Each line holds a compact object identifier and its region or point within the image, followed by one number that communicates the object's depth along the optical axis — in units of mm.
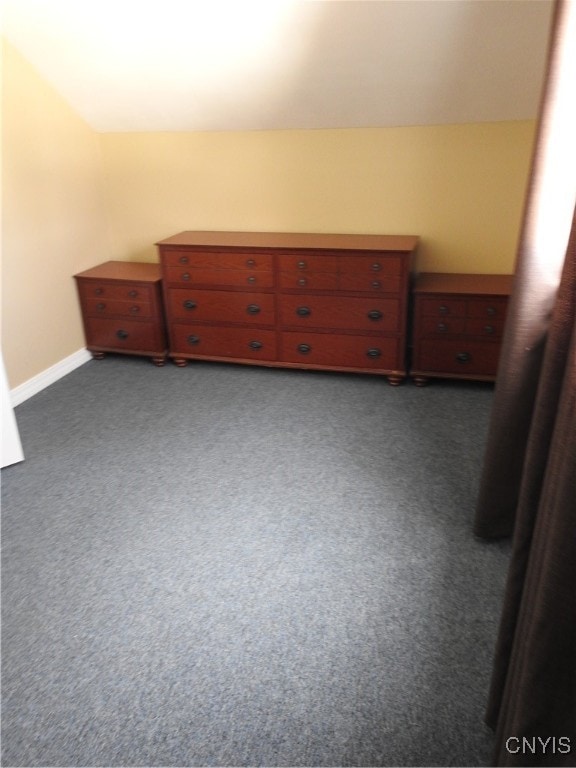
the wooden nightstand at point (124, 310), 3410
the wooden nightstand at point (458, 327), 2957
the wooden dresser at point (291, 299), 3059
